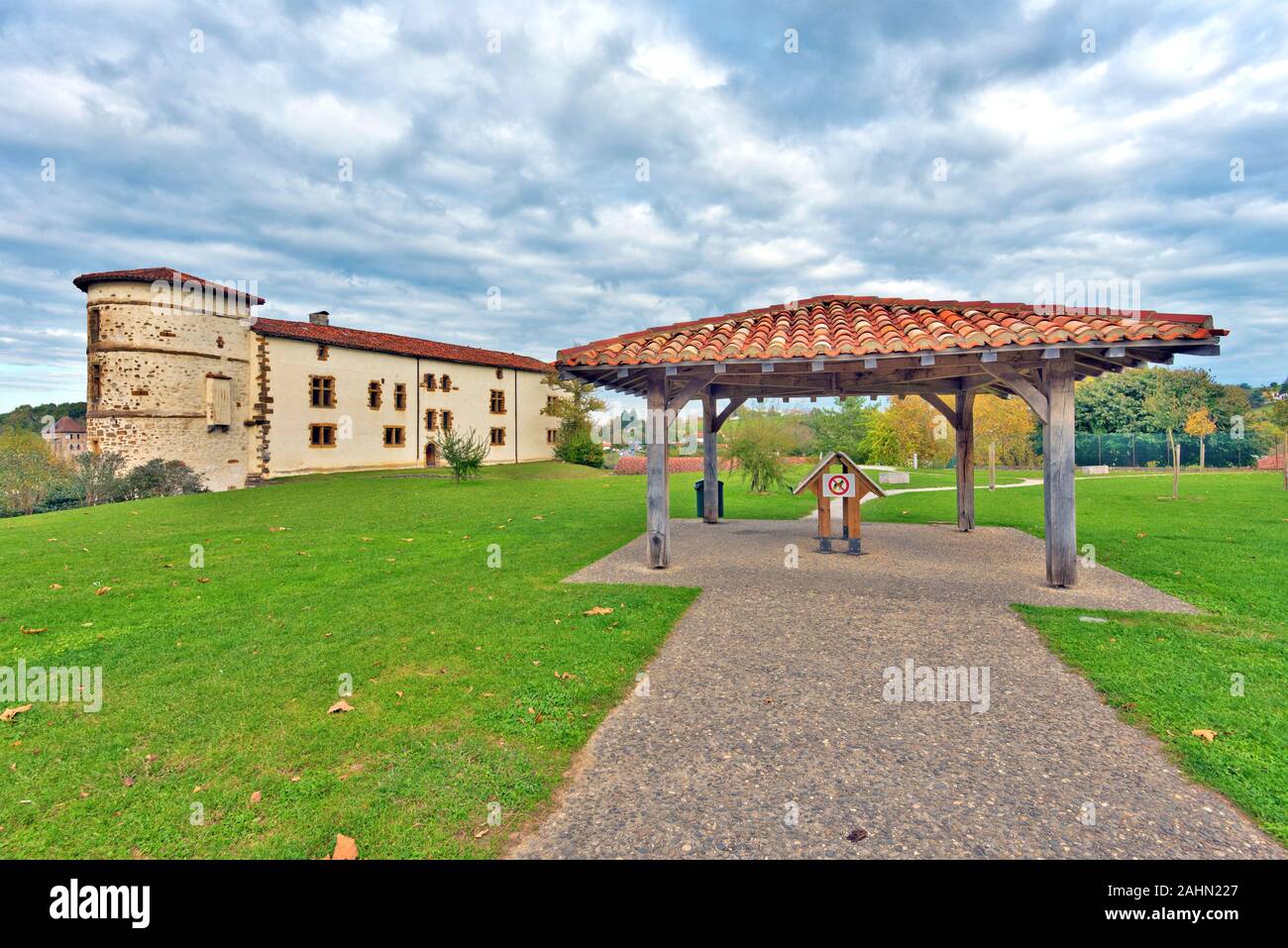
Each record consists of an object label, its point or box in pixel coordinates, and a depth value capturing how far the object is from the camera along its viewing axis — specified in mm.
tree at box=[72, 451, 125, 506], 24438
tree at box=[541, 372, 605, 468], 42406
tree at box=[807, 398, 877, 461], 42375
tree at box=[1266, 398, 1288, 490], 26656
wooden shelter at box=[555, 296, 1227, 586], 7422
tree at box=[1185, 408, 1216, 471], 28203
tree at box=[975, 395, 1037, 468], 33656
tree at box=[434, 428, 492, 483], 27438
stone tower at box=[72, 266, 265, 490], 26531
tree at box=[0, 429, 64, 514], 25358
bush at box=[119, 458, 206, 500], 25391
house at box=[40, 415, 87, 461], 85288
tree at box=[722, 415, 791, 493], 23969
